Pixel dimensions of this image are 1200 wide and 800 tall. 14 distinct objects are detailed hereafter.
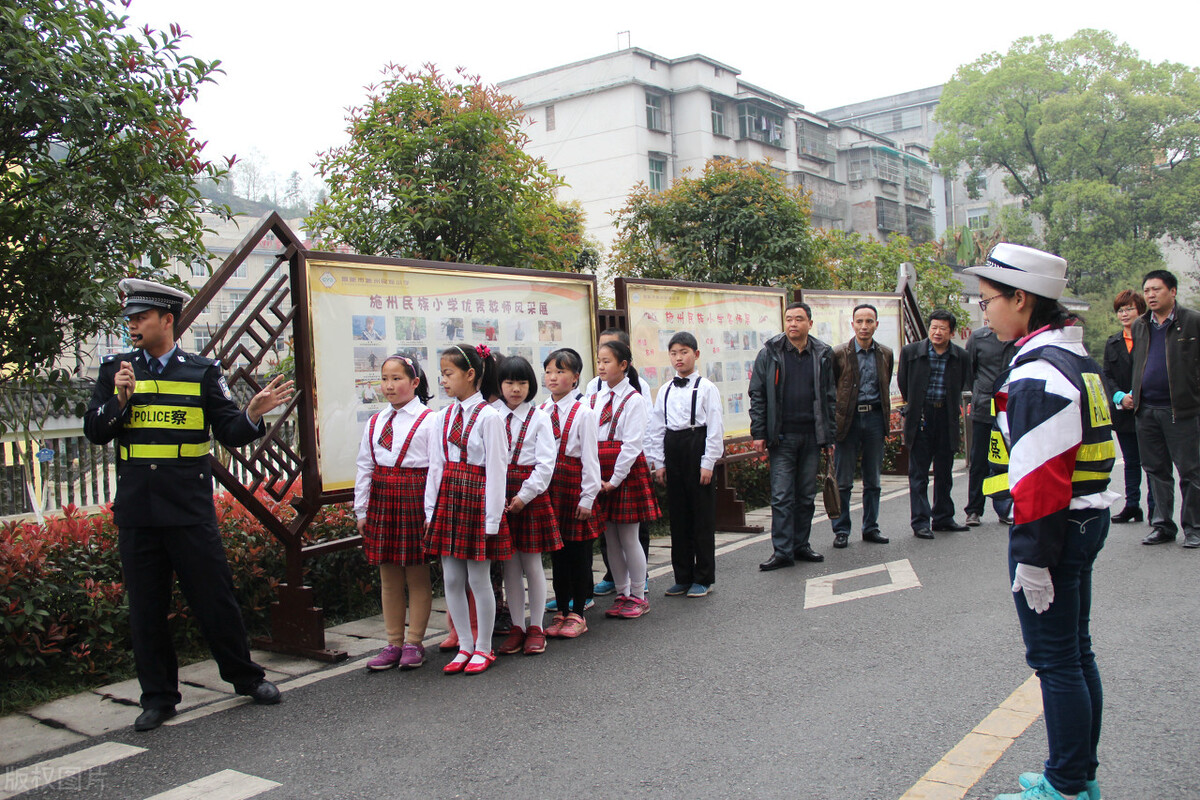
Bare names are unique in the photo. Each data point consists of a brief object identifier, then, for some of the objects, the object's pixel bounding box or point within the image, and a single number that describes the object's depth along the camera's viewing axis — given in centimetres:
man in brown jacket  797
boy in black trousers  633
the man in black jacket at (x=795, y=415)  721
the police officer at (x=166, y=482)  437
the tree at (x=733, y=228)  1512
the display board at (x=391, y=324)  573
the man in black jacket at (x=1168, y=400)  712
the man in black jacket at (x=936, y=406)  826
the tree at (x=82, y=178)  500
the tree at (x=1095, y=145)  4478
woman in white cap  294
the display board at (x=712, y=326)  873
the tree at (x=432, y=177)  889
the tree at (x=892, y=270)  1792
